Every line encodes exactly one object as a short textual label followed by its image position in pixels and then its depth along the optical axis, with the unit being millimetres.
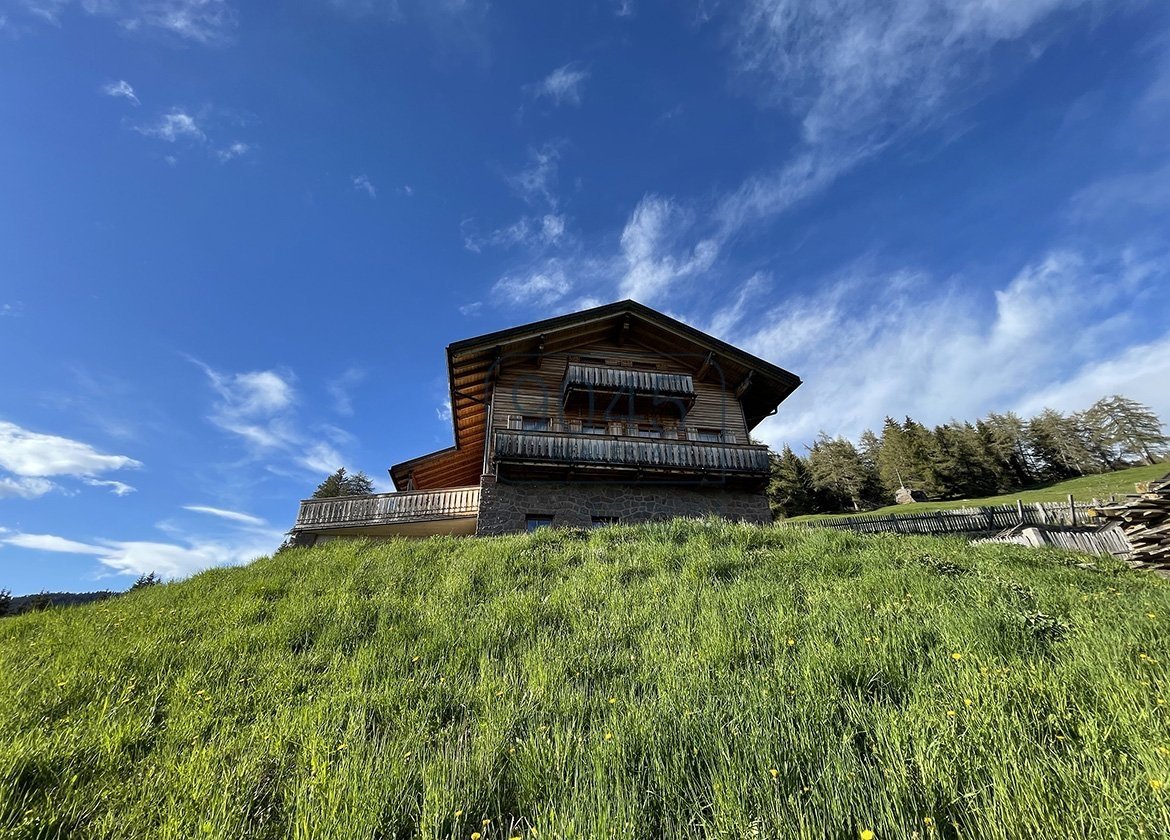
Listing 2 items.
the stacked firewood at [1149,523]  9117
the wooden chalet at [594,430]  15867
